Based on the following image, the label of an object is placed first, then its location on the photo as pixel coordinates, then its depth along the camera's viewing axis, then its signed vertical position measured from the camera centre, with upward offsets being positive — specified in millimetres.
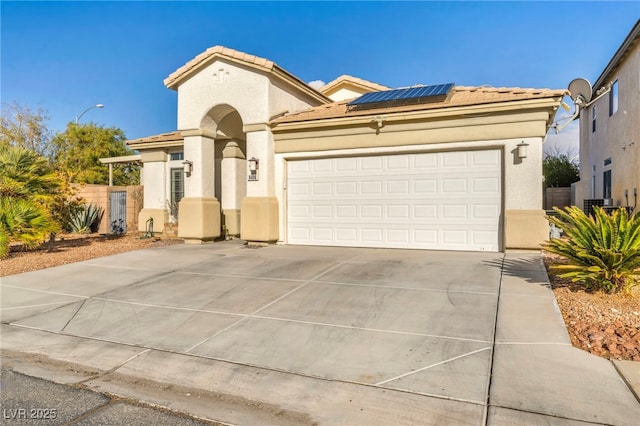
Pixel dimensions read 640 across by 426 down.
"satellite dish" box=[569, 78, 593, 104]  11313 +3314
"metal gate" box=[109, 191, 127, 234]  17453 -207
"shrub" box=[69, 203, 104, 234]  16688 -482
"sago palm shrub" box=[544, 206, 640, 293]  5668 -611
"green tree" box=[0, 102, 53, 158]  26094 +5082
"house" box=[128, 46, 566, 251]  9555 +1255
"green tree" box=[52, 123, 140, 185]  29203 +4413
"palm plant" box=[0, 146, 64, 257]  9812 +275
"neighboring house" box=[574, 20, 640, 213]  13477 +2907
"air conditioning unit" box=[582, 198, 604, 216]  16172 +174
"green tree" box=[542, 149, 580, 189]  26547 +2226
